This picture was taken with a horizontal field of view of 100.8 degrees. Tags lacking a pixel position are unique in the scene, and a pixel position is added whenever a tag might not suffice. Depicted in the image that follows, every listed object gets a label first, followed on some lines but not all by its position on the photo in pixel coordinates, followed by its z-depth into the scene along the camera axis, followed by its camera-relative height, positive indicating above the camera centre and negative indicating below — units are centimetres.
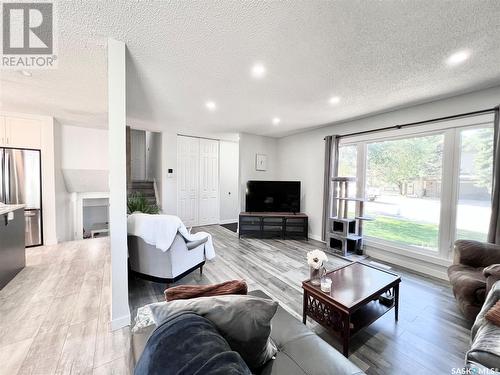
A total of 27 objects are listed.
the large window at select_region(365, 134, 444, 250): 313 -11
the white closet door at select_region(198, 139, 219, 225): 582 -8
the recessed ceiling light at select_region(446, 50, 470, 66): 188 +119
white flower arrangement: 186 -71
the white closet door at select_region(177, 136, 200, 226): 543 +1
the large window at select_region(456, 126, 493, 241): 265 +1
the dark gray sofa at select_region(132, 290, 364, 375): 93 -86
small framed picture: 545 +48
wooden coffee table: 158 -96
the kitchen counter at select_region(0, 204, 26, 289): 249 -86
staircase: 552 -30
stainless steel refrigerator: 350 -15
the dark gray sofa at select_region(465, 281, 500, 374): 108 -92
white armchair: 231 -93
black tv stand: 470 -101
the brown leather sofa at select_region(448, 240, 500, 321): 183 -89
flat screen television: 486 -39
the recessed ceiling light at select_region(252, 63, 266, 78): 215 +119
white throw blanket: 221 -56
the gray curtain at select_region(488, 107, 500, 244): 239 -15
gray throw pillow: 84 -58
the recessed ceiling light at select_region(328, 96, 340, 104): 295 +120
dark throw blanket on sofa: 57 -52
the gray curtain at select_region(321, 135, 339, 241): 420 +25
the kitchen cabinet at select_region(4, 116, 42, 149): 359 +78
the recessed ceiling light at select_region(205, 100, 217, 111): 322 +119
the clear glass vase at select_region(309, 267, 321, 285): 191 -87
